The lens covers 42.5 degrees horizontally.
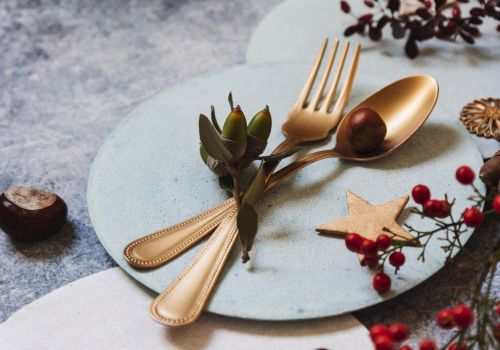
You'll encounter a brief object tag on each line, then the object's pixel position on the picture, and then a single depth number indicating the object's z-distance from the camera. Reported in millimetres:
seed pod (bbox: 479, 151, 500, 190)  709
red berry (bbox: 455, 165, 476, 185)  607
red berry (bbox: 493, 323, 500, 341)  515
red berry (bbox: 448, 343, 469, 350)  511
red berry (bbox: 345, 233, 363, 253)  600
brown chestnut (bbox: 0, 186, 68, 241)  694
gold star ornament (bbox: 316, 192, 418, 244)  646
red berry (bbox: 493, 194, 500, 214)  559
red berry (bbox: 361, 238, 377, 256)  591
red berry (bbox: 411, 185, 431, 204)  621
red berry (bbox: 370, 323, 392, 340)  508
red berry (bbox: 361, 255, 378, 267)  603
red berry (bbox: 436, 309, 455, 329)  516
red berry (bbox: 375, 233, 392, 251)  591
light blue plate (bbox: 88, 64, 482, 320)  616
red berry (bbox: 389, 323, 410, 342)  511
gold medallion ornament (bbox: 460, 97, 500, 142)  807
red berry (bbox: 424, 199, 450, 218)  594
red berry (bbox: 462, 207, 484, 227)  588
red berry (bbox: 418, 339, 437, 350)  506
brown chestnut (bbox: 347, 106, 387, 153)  745
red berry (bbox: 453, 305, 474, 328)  507
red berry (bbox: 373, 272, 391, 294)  599
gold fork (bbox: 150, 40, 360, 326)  592
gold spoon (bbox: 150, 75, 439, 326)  598
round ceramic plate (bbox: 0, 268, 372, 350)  591
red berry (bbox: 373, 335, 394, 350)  501
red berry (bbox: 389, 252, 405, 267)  605
